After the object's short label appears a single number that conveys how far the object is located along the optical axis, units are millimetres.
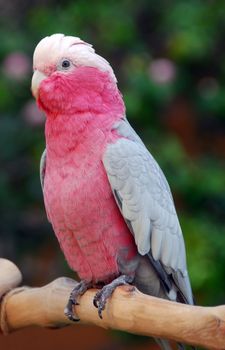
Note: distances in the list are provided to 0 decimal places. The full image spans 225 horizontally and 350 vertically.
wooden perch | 2423
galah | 2587
